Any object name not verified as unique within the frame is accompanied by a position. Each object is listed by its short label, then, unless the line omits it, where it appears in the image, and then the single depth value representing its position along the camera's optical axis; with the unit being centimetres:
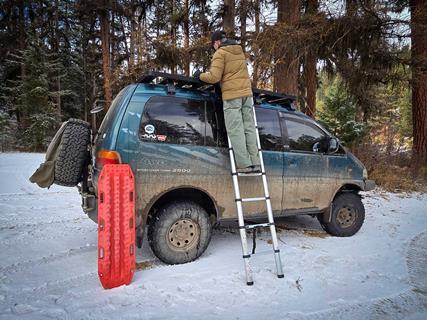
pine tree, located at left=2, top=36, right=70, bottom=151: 2050
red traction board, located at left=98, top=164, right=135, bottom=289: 288
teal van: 332
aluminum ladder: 310
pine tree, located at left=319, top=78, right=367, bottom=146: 1574
